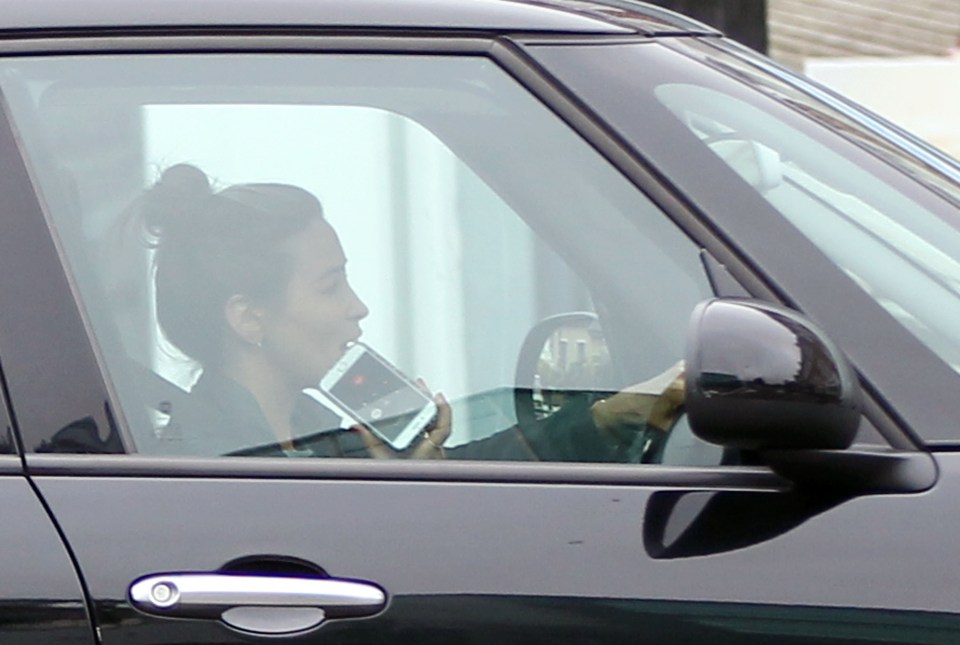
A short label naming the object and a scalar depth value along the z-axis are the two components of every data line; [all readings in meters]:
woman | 13.08
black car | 12.89
